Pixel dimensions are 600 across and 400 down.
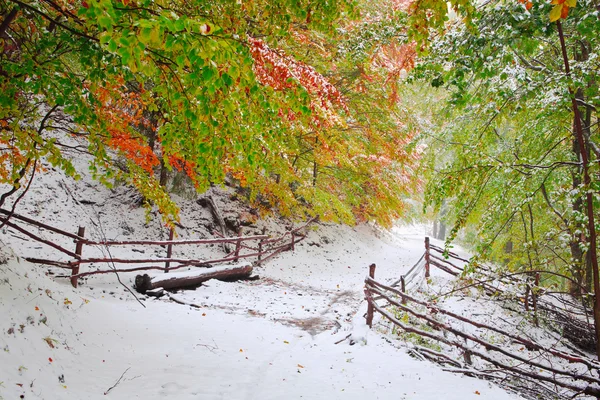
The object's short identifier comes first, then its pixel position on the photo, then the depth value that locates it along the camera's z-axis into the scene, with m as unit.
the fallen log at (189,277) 7.31
